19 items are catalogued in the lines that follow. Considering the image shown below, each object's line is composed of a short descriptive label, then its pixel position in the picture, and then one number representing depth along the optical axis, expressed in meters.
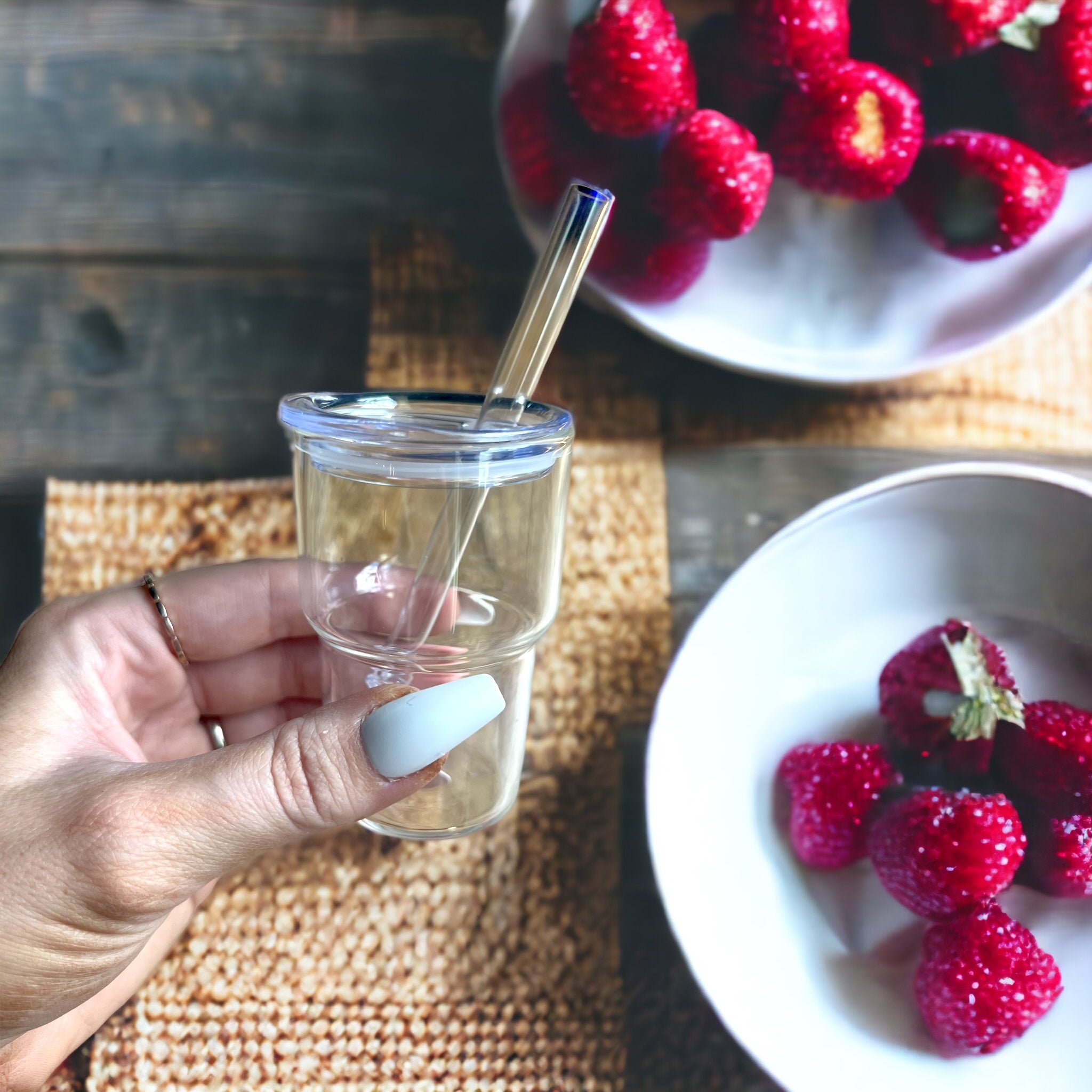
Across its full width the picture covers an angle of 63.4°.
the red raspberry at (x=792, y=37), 0.42
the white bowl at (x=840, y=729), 0.42
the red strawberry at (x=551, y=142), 0.44
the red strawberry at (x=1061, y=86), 0.42
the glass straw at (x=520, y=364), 0.31
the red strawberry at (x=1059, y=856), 0.41
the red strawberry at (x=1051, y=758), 0.42
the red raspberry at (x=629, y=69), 0.41
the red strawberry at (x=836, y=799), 0.43
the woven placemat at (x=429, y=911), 0.44
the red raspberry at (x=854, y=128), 0.42
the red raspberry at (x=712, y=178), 0.42
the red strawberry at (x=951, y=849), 0.40
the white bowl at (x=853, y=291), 0.46
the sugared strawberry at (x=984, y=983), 0.40
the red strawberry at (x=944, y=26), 0.42
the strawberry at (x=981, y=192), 0.43
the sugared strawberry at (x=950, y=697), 0.43
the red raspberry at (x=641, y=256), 0.44
